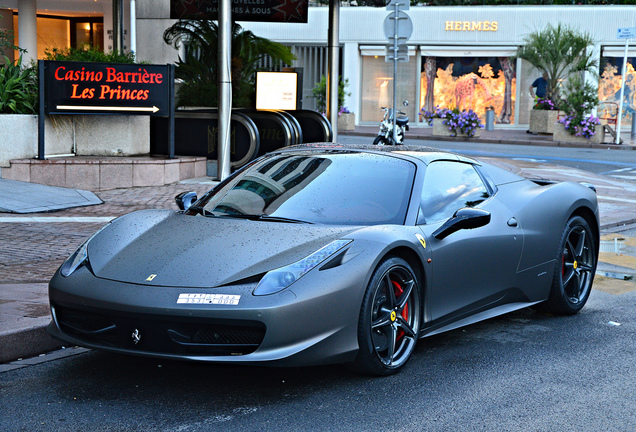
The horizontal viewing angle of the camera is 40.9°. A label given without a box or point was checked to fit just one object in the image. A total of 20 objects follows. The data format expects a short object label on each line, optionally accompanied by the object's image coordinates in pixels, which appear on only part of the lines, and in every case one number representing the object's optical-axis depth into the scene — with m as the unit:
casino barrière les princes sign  12.48
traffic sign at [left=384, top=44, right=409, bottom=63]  15.12
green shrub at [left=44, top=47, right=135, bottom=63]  13.14
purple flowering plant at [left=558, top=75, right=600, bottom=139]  27.48
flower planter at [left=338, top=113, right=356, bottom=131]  32.94
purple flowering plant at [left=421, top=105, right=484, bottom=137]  28.69
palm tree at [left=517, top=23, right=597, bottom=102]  31.27
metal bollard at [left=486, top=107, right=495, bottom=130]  35.09
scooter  20.06
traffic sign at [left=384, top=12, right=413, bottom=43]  15.01
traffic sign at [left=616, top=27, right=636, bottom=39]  27.20
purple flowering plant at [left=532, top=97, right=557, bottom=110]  32.03
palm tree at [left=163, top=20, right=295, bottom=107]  17.55
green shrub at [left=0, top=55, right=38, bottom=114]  12.26
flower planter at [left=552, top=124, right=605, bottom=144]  27.69
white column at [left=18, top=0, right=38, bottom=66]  22.53
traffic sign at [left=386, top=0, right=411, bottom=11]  14.78
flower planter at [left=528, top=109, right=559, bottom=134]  31.61
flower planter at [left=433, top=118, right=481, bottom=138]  29.62
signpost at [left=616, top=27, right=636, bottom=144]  27.10
